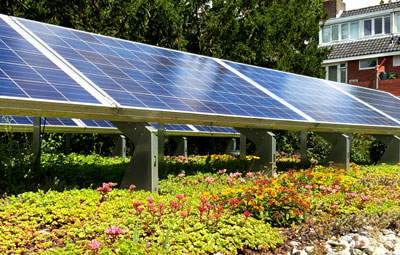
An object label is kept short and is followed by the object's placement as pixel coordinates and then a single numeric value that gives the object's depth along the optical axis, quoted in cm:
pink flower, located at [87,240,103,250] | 459
